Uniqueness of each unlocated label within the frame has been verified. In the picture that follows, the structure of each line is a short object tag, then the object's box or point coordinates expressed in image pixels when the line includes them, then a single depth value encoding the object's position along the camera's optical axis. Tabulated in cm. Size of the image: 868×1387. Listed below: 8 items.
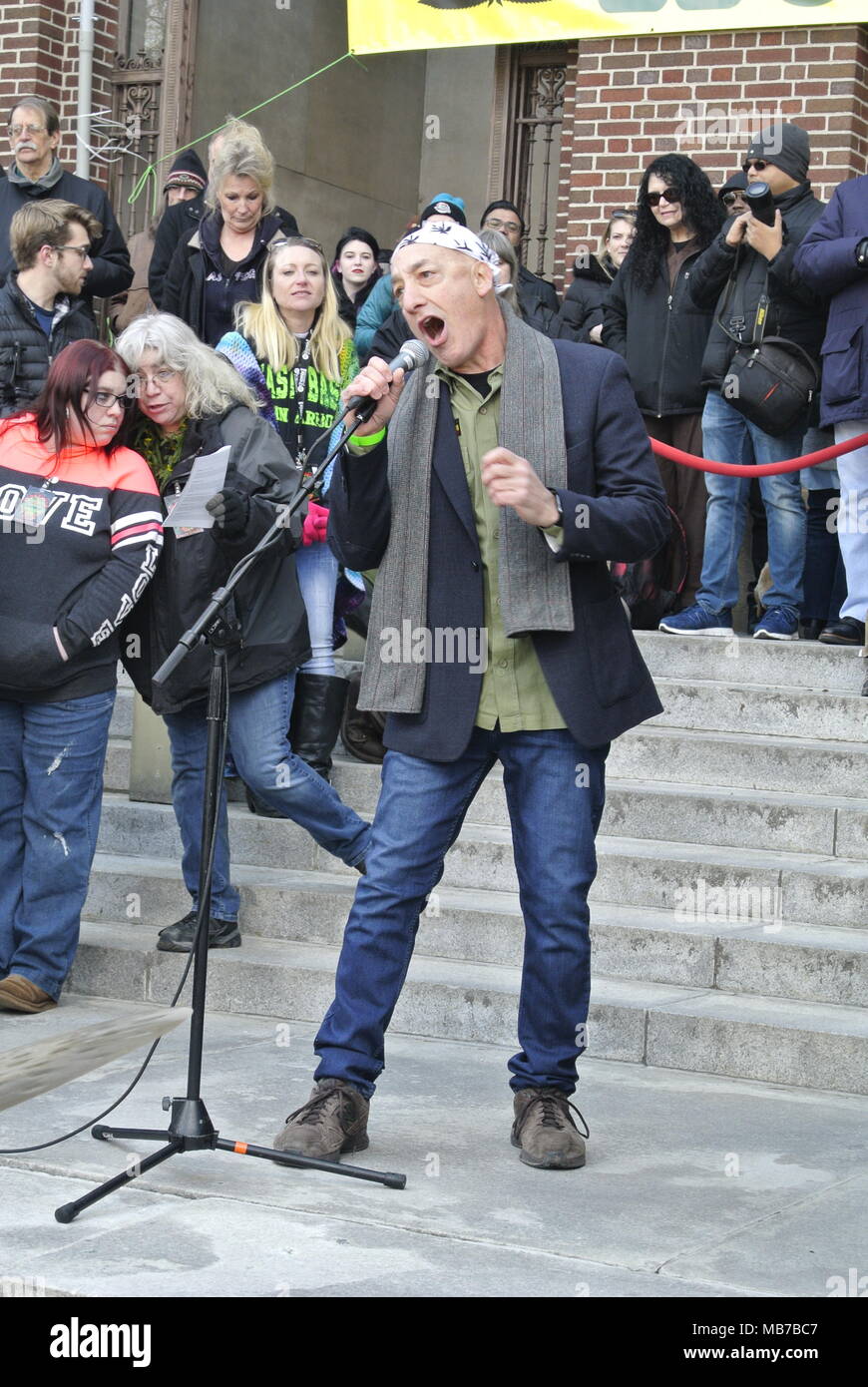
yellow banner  887
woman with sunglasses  799
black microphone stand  396
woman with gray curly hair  566
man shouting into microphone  414
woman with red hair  554
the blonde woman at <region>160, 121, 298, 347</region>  764
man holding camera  757
